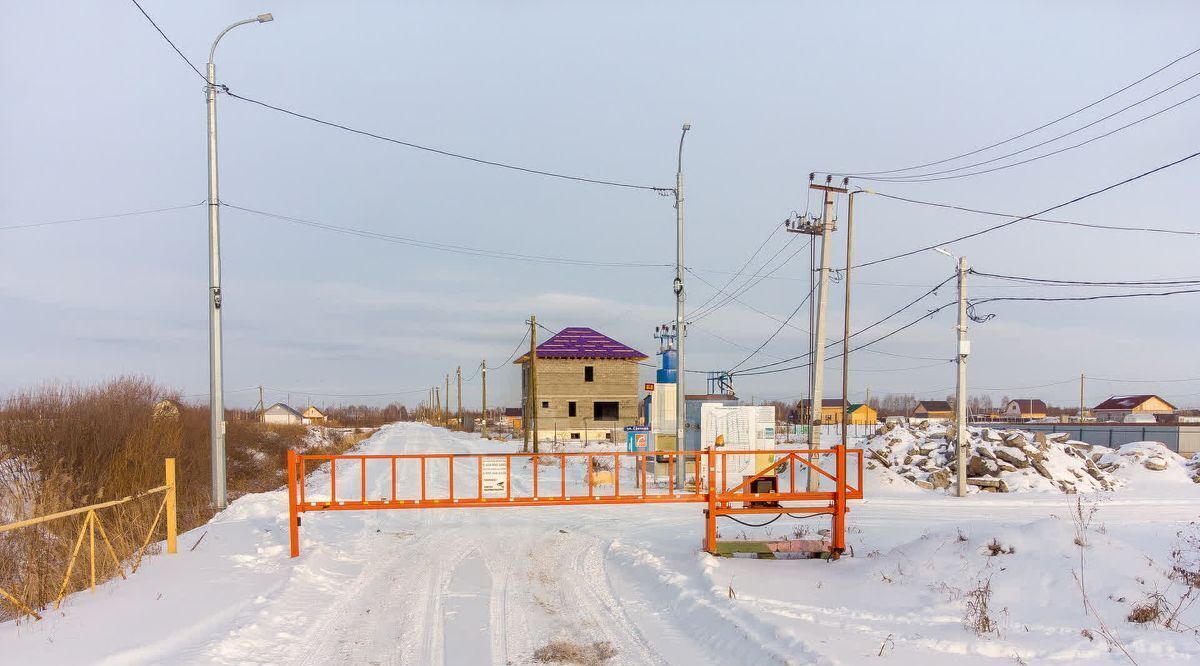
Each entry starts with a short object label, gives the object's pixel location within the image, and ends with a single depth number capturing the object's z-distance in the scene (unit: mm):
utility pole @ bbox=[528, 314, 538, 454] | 32812
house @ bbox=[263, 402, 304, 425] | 122312
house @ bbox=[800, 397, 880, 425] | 92938
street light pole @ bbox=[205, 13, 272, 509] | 14727
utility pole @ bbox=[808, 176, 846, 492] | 20672
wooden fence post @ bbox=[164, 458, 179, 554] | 11102
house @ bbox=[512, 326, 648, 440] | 49844
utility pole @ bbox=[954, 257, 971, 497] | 21281
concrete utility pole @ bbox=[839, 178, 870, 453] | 23158
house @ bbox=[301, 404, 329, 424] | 132588
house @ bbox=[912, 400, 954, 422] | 112162
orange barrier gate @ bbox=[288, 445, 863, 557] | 10586
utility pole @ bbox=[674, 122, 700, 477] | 20641
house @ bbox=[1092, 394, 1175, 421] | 92469
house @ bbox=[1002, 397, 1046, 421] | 112250
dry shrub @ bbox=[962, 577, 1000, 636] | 6578
